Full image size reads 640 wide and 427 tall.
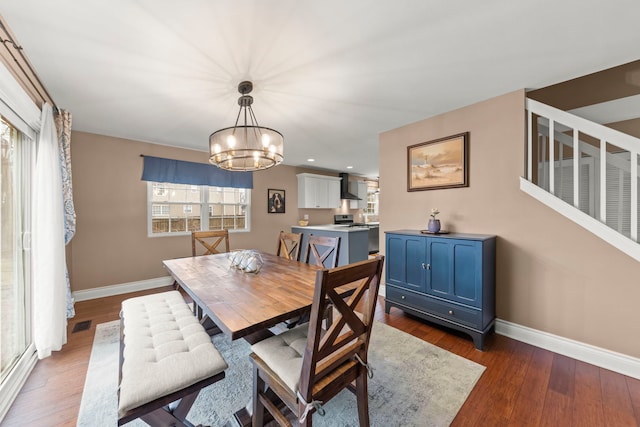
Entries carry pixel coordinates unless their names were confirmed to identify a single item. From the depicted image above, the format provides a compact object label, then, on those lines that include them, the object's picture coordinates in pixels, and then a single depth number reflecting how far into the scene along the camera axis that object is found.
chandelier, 1.99
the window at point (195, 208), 4.04
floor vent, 2.55
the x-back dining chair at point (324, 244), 2.36
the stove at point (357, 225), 6.33
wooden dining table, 1.23
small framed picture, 5.32
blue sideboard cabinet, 2.22
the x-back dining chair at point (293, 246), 2.76
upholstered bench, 1.01
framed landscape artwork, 2.72
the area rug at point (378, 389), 1.48
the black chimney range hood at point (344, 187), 6.68
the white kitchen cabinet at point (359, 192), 7.08
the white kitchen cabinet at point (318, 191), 5.77
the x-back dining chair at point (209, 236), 3.04
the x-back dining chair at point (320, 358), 1.03
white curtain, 2.02
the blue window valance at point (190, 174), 3.88
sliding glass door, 1.74
